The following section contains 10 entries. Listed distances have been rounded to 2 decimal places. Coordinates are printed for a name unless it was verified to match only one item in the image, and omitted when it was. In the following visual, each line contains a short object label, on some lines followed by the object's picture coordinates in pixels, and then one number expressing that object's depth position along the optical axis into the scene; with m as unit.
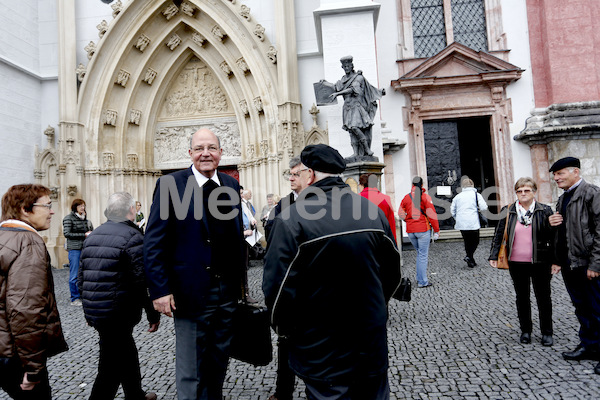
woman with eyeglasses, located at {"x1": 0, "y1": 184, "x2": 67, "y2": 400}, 2.22
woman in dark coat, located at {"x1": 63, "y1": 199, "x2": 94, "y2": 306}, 6.79
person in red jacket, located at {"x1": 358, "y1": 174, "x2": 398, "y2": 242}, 5.24
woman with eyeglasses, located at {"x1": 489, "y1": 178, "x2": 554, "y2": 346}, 4.11
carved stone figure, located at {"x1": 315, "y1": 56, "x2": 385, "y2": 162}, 8.90
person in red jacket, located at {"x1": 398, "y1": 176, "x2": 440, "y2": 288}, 6.86
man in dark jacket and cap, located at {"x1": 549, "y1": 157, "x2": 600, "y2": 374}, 3.65
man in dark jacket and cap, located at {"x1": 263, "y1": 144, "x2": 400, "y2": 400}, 1.93
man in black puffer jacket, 2.94
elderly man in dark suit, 2.46
